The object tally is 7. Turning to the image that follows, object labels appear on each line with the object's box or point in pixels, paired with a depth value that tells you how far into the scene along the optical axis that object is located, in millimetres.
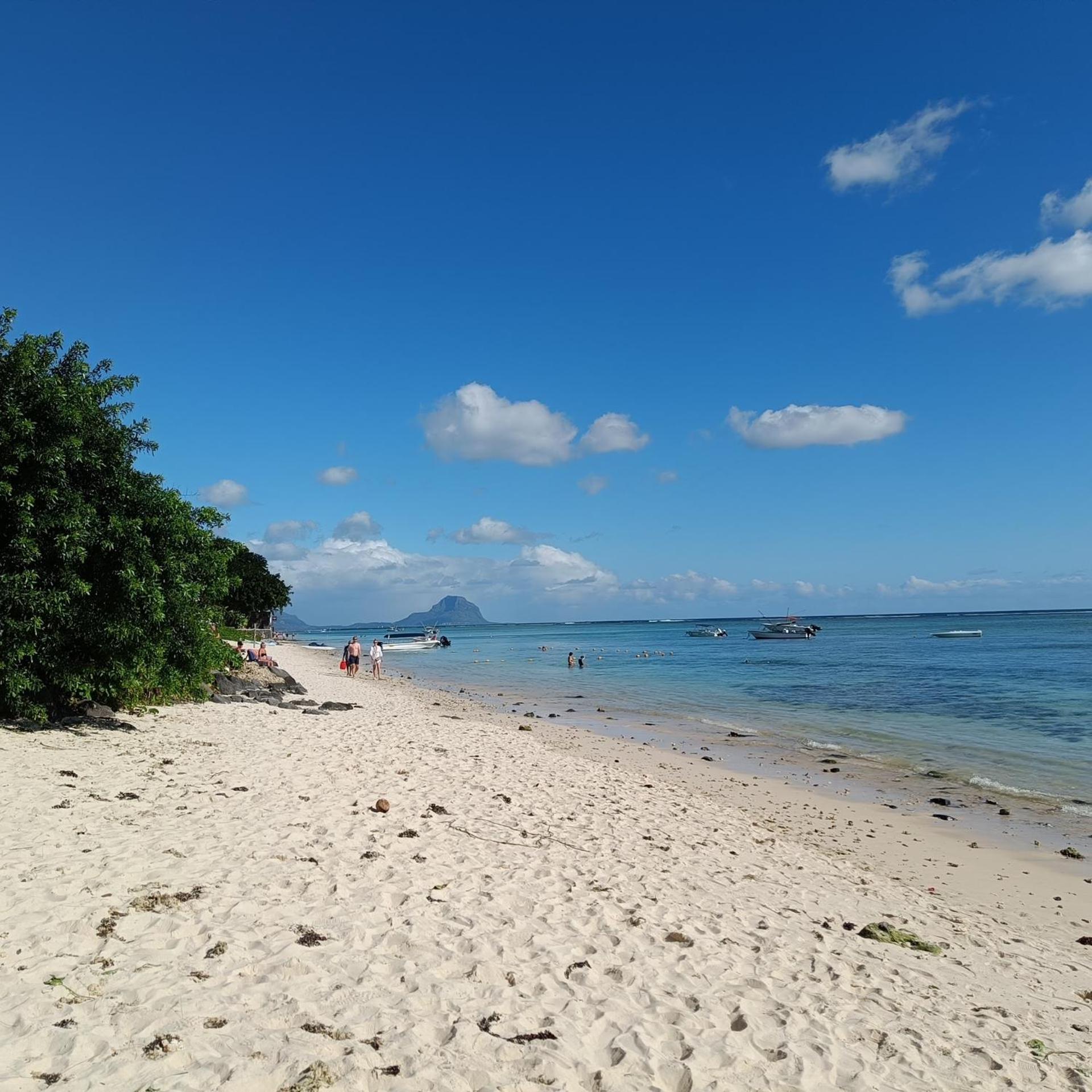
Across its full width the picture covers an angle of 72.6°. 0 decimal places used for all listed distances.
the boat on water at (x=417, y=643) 91438
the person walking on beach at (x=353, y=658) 40656
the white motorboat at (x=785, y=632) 104625
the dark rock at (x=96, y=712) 14750
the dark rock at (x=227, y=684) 22547
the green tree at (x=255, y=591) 75425
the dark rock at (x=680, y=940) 6449
